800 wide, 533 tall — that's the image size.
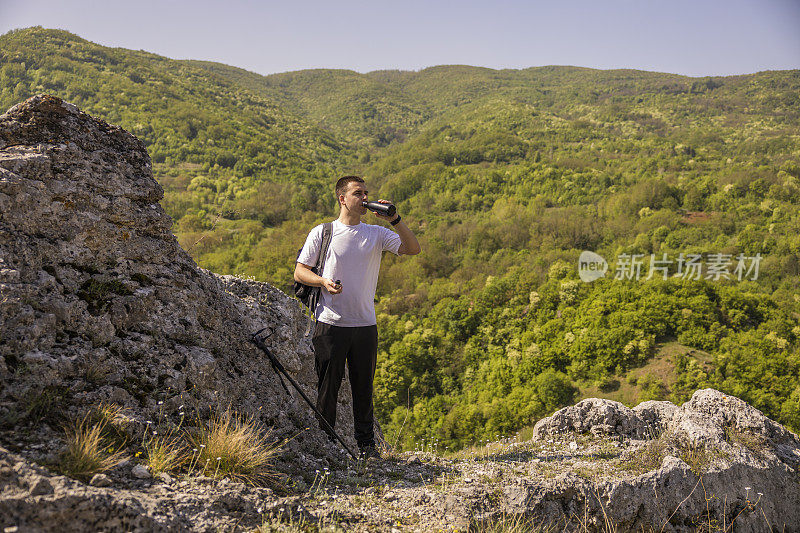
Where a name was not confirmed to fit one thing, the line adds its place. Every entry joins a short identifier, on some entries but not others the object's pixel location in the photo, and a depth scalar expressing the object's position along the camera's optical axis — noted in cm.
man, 359
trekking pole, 364
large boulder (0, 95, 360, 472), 256
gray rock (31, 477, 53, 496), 188
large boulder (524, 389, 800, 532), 345
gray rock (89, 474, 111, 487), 218
